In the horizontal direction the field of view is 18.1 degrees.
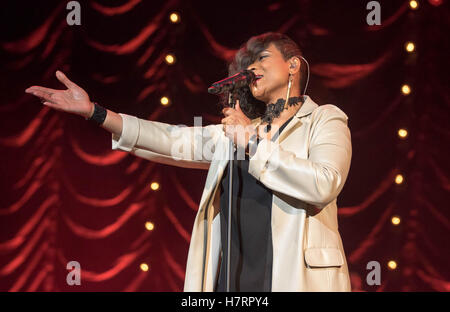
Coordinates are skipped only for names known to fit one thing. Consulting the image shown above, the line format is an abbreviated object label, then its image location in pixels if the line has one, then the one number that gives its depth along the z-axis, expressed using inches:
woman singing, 147.7
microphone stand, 147.7
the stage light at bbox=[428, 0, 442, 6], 196.3
